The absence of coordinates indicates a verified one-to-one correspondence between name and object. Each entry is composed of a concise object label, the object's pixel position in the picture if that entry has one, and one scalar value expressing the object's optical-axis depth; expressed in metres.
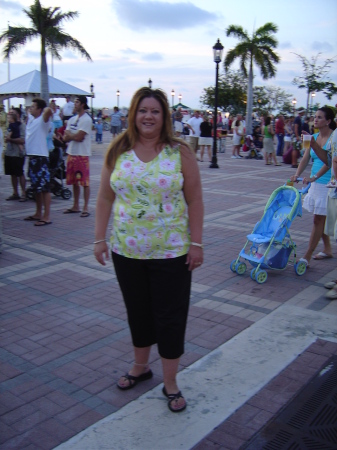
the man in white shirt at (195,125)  18.72
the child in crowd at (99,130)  25.70
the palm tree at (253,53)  31.66
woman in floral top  2.86
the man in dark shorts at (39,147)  7.65
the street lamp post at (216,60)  16.06
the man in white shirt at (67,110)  20.39
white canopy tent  24.38
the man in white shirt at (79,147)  8.15
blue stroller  5.47
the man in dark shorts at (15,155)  9.50
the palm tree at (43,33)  24.77
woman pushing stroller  5.55
